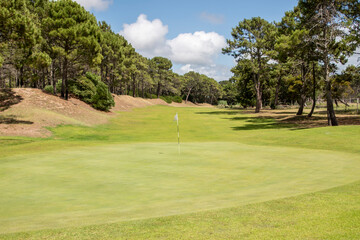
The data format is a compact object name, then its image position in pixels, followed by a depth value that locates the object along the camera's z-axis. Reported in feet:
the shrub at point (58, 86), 157.78
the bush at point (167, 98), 380.37
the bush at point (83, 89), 163.94
